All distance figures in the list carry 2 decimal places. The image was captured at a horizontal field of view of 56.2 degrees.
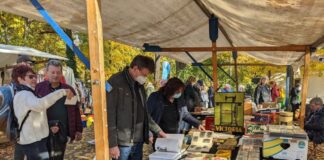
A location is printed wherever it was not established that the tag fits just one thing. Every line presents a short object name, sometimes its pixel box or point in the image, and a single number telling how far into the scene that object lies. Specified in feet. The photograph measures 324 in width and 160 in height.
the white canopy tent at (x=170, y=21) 7.32
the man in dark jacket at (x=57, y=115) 11.74
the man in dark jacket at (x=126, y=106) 9.43
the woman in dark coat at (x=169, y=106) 12.92
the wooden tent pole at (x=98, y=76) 7.09
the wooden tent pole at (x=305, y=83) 15.30
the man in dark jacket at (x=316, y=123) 19.54
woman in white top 10.12
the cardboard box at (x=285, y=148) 9.39
